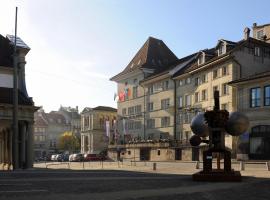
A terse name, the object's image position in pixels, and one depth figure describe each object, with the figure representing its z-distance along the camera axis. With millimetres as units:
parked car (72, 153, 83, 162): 49180
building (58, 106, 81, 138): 95982
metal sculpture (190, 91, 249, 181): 12645
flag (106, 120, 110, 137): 49501
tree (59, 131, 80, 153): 81249
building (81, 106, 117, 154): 71038
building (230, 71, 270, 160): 31581
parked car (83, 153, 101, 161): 49194
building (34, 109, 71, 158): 92044
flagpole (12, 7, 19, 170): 19856
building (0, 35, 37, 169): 25454
